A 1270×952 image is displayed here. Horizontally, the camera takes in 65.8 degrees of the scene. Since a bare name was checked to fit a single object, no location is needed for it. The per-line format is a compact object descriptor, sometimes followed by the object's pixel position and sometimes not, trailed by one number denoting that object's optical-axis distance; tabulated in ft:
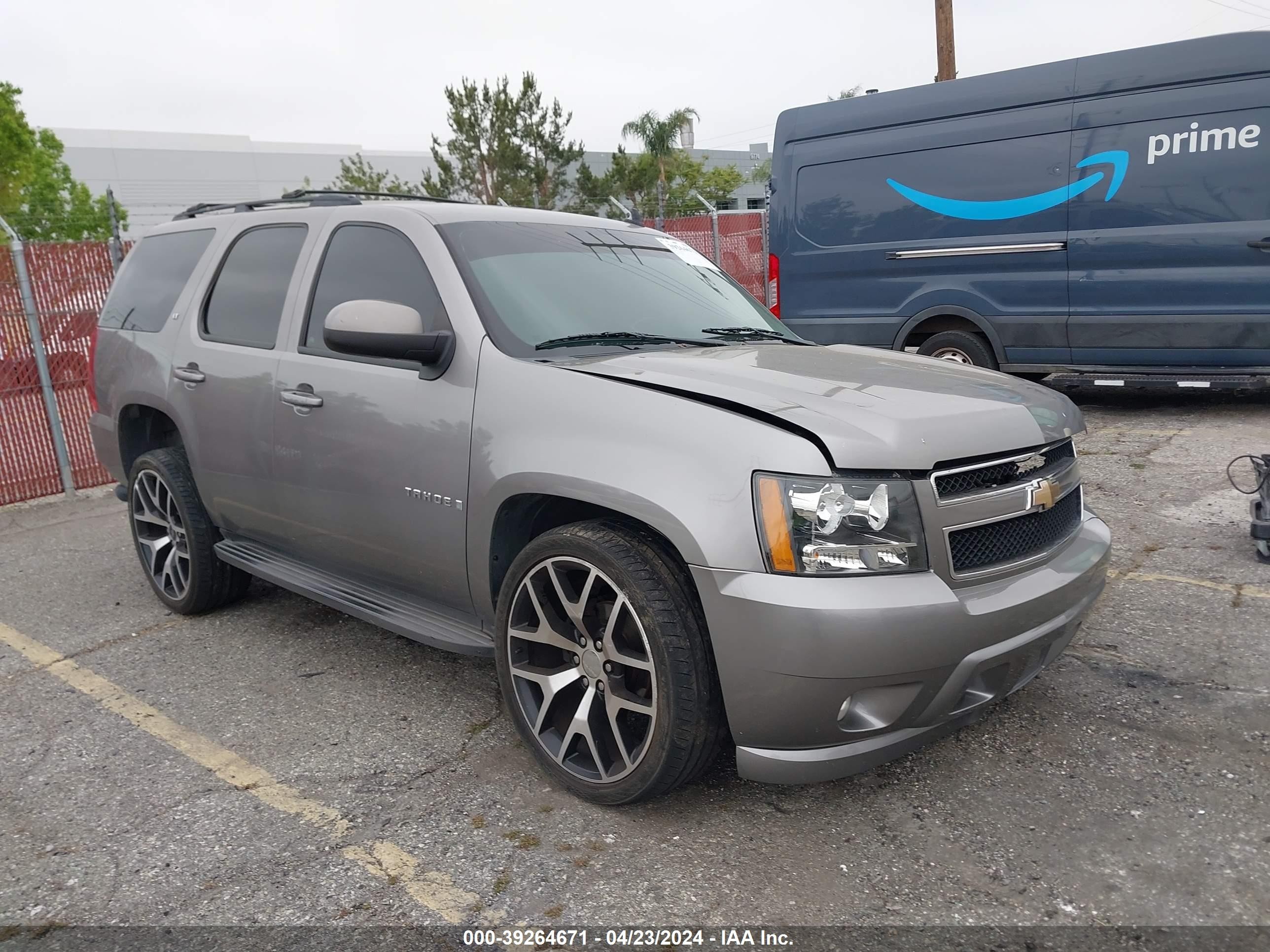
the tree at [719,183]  185.06
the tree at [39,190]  99.76
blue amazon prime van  23.47
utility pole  45.96
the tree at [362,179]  131.23
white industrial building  170.71
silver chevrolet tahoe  8.20
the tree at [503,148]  125.18
